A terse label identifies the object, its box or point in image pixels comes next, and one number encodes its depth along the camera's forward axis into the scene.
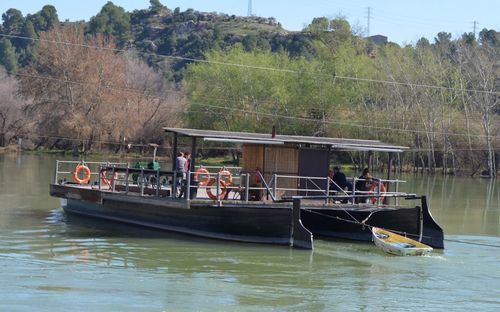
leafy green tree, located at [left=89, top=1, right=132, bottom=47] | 198.25
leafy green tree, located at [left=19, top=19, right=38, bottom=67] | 184.88
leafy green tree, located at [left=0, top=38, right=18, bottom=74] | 181.25
